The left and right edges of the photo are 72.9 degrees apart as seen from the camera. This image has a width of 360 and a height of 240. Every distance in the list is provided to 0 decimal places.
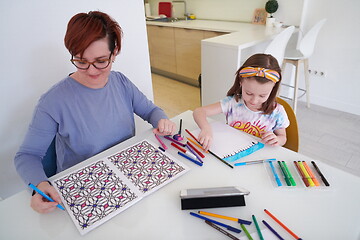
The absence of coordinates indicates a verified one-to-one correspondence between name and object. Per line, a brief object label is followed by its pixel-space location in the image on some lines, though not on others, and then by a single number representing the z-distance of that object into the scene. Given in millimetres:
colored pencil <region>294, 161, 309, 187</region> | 752
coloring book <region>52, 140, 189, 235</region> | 692
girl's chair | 1148
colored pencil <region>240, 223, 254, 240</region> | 605
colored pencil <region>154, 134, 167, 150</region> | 963
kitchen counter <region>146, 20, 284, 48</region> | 2178
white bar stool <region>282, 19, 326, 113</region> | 2287
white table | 632
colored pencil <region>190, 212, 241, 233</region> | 630
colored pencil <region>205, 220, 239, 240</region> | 612
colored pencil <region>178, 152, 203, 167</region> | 866
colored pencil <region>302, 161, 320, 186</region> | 752
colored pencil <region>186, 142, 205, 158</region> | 911
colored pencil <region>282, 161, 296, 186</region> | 757
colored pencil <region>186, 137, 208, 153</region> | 961
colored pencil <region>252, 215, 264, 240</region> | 605
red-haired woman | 830
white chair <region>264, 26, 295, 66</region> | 1997
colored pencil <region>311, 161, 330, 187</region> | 745
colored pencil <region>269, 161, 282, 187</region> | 760
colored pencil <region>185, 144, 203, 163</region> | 887
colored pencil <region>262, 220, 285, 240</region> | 609
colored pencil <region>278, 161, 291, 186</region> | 754
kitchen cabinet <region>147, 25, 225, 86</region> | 3178
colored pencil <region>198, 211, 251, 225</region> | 648
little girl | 1029
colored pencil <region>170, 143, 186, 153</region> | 936
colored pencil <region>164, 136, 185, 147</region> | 975
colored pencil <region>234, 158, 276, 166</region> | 856
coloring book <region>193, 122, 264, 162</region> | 911
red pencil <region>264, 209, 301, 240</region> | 608
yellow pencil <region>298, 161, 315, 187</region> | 748
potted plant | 2644
